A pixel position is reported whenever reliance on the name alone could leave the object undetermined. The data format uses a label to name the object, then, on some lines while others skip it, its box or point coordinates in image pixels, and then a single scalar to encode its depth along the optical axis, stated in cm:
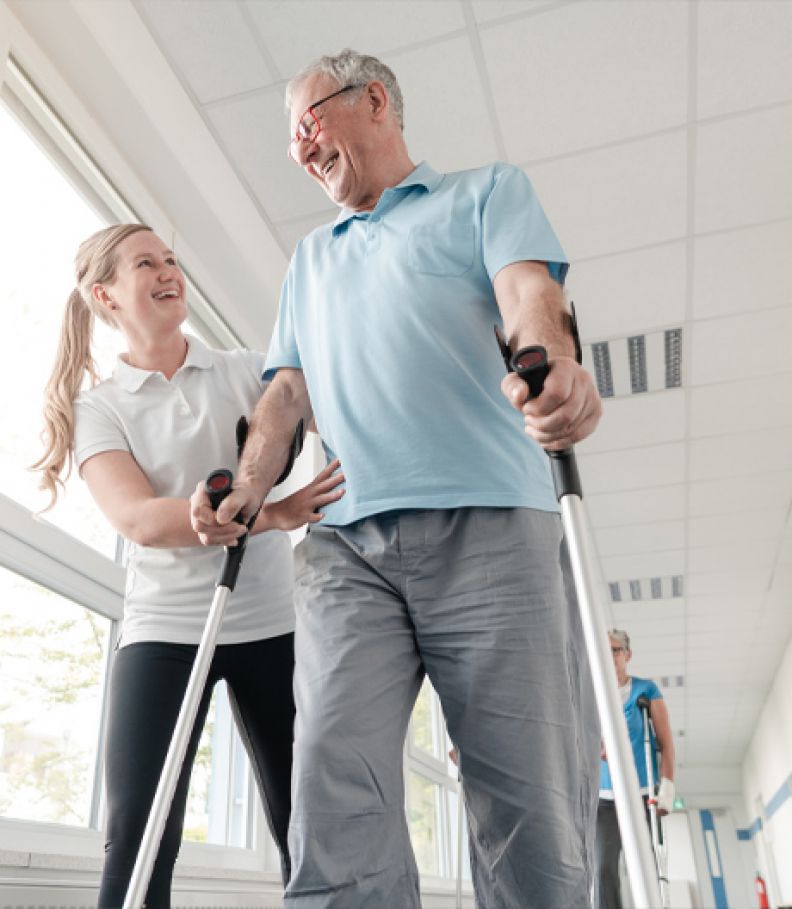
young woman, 141
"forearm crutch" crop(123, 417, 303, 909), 97
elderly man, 109
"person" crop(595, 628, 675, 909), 427
